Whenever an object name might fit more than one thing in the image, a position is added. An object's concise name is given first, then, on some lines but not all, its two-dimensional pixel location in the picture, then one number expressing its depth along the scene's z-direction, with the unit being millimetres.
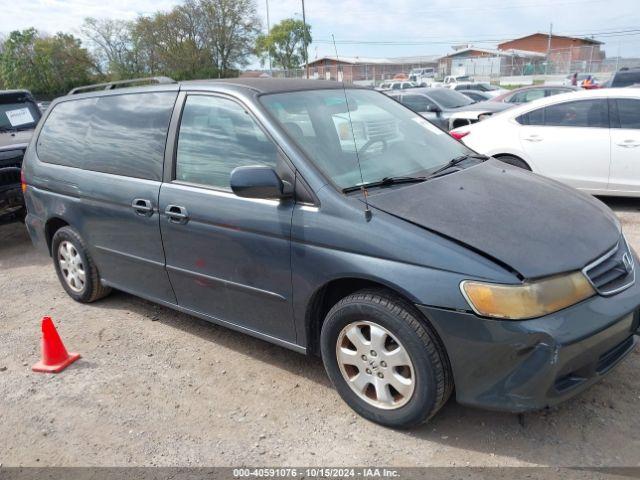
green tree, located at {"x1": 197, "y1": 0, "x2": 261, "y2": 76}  50281
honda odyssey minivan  2490
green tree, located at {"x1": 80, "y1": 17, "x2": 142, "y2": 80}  52312
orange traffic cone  3732
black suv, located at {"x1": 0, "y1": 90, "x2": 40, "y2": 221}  6609
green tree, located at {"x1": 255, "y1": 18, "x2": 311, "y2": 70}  54428
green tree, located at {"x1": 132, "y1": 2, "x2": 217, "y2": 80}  50281
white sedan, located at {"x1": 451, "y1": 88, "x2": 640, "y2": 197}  6426
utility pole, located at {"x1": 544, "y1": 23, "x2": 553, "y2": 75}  43844
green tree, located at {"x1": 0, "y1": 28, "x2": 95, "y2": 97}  51281
